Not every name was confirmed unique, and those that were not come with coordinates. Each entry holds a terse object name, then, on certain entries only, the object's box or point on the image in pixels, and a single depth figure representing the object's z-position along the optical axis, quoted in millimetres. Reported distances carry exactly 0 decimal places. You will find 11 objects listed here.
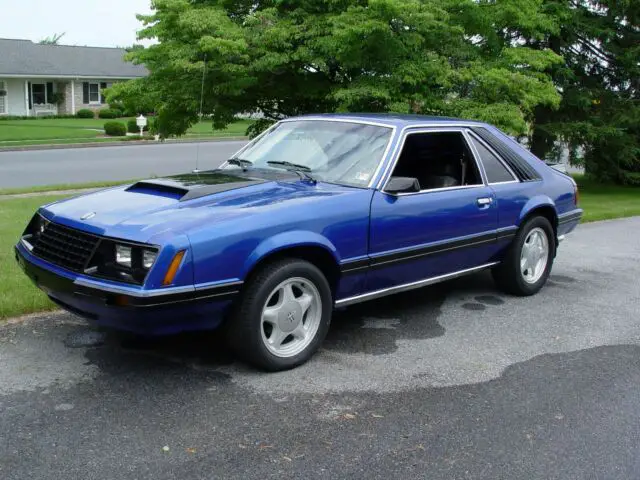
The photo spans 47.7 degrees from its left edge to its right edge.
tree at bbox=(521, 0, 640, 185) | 16750
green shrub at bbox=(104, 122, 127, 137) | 34031
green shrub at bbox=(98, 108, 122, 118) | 48188
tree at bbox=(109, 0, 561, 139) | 10203
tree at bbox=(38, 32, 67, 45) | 98688
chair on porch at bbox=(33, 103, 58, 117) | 48500
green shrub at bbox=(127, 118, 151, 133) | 36812
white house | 46844
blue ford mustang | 4137
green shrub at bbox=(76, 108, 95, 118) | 48450
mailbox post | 31984
